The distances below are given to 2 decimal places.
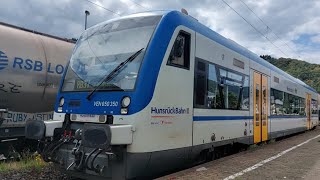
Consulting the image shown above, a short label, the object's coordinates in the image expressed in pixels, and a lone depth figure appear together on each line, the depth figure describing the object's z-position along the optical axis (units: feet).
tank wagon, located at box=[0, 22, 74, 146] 18.14
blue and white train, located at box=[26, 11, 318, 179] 13.35
